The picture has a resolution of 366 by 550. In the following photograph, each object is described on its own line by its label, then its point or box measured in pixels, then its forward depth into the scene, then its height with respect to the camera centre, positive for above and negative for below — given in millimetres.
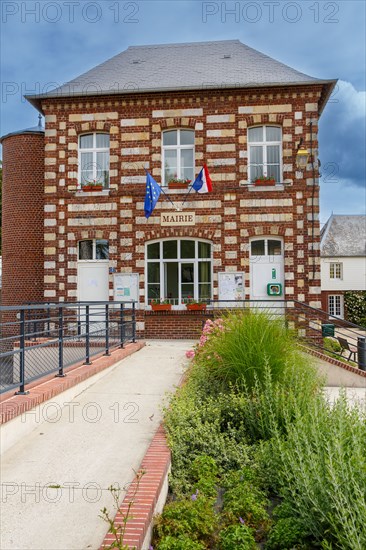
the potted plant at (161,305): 14557 -584
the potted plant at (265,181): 14570 +3077
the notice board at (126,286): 14766 -21
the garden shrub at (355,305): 32969 -1352
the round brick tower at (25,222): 15844 +2076
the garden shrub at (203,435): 4684 -1557
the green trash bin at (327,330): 12983 -1219
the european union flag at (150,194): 13805 +2557
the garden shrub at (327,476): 2891 -1279
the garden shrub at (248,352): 6363 -896
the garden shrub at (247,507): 3701 -1722
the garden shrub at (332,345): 15388 -1910
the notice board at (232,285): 14523 -12
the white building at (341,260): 37094 +1934
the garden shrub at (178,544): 3187 -1688
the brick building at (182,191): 14586 +2838
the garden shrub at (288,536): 3352 -1721
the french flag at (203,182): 13773 +2894
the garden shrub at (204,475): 4121 -1679
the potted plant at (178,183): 14773 +3062
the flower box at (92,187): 14977 +2980
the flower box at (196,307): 14473 -642
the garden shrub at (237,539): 3265 -1712
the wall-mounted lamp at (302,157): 13573 +3577
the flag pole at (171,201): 14769 +2528
